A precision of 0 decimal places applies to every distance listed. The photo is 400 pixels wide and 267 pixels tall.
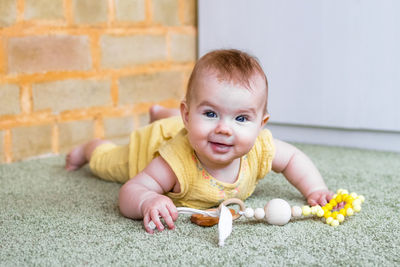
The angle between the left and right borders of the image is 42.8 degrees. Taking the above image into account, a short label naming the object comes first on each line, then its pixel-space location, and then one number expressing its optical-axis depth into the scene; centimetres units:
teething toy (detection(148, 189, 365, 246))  95
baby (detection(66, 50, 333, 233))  94
